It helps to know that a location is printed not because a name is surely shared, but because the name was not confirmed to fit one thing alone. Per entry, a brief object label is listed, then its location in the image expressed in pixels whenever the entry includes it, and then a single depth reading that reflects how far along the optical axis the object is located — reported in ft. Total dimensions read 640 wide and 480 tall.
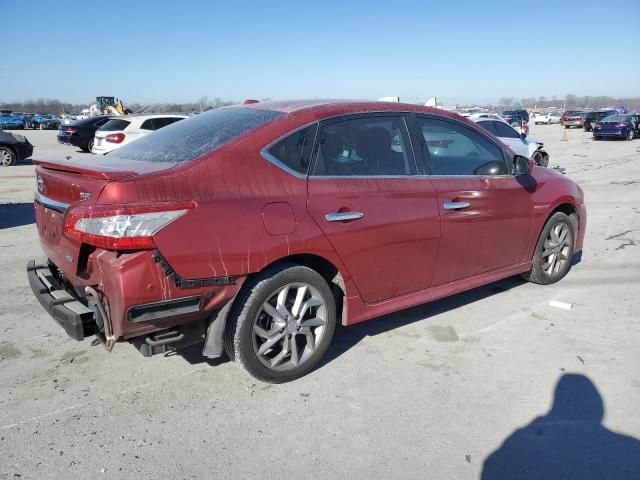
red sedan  9.11
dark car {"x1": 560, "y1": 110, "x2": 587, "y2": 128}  142.82
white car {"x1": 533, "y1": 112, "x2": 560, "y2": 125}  191.52
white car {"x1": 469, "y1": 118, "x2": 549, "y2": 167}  47.60
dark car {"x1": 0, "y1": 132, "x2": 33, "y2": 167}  52.13
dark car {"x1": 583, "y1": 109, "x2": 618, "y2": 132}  120.06
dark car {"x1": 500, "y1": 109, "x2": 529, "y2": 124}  117.80
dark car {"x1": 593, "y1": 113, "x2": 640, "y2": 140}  92.22
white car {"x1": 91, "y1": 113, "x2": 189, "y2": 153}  47.70
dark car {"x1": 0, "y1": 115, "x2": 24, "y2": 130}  138.10
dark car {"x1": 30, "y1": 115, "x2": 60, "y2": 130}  152.35
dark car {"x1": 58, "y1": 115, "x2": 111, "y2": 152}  68.39
